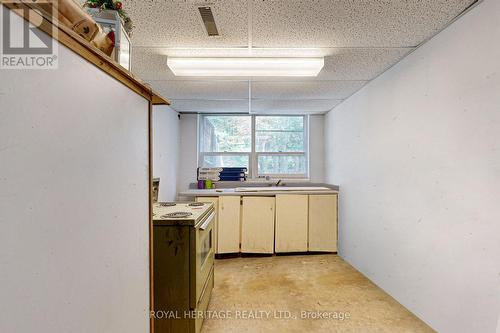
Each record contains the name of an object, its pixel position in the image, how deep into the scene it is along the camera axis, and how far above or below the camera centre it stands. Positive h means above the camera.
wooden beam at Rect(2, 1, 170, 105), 0.53 +0.31
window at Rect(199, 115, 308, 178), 4.33 +0.34
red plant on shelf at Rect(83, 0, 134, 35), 0.98 +0.63
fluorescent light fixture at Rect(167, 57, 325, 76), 2.12 +0.85
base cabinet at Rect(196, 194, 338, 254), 3.60 -0.86
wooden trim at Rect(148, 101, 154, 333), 1.17 -0.23
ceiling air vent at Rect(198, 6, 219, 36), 1.48 +0.90
